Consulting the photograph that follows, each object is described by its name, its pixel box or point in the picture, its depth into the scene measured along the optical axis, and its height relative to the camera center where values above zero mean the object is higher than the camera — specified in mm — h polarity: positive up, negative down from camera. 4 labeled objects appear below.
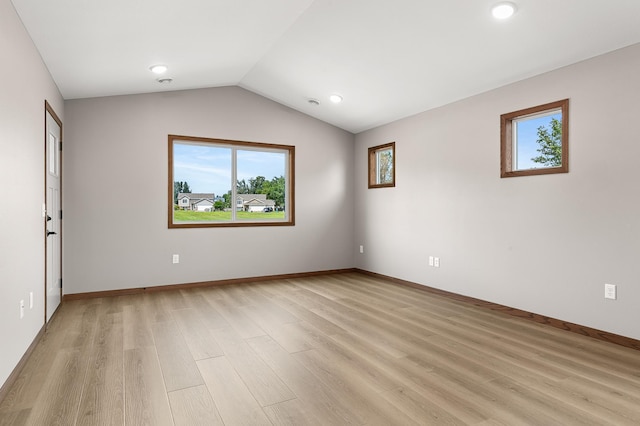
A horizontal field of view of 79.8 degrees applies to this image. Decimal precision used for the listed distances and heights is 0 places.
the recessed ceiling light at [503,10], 2814 +1513
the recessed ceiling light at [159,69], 3983 +1500
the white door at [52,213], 3552 -25
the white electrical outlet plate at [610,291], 3143 -662
